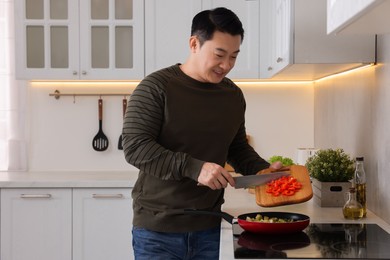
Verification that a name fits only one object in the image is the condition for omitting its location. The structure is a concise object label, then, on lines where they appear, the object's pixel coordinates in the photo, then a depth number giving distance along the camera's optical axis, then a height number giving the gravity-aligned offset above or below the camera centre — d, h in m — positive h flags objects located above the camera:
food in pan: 2.06 -0.37
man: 2.09 -0.09
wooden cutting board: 2.29 -0.32
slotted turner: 4.10 -0.22
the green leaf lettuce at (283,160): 3.13 -0.27
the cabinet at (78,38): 3.76 +0.41
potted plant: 2.54 -0.28
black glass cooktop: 1.72 -0.40
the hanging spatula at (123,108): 4.07 -0.01
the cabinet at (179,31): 3.72 +0.45
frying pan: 1.96 -0.37
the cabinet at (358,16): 1.15 +0.19
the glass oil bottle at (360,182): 2.34 -0.28
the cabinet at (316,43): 2.44 +0.26
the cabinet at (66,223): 3.54 -0.66
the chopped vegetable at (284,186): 2.29 -0.29
